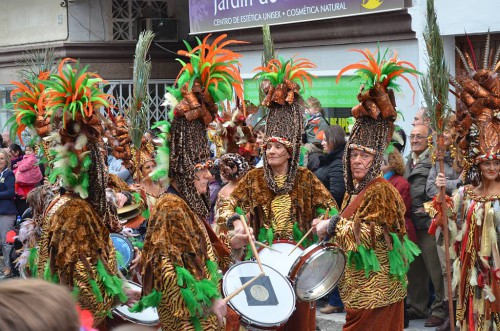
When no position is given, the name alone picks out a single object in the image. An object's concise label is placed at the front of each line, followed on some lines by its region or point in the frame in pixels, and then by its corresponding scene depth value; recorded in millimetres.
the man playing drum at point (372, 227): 6332
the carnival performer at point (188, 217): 5078
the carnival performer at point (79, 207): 5551
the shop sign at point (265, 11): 11234
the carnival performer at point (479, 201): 6320
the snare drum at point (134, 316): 5723
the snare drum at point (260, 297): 5594
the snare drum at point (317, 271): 5965
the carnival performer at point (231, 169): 8078
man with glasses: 8477
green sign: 11439
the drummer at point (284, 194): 6723
